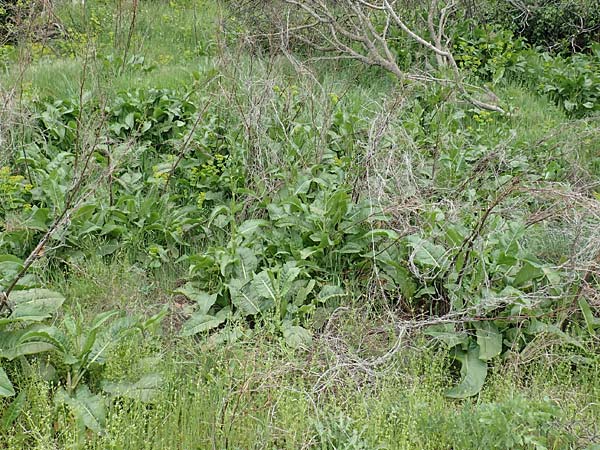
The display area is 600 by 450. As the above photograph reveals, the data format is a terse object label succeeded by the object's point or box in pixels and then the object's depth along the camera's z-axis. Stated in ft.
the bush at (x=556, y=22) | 32.73
